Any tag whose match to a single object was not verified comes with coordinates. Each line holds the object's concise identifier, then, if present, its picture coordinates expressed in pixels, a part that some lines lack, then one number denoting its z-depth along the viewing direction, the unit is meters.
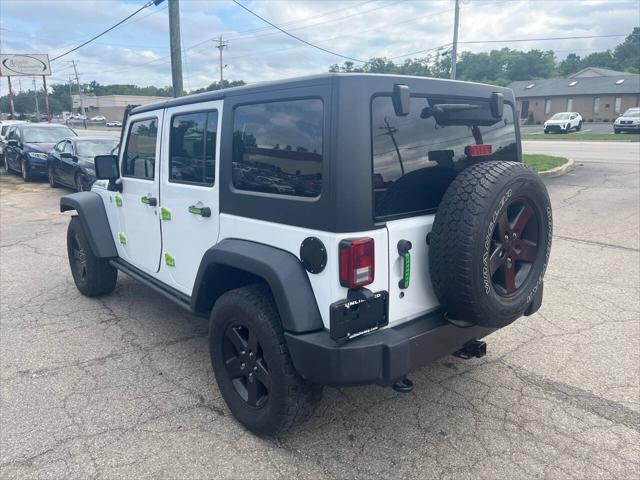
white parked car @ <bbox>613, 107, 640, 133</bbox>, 31.27
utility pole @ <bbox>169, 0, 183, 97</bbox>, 13.41
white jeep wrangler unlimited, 2.33
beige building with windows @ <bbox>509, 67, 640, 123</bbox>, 55.88
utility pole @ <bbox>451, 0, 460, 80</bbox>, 29.52
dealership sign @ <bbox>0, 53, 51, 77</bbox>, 36.94
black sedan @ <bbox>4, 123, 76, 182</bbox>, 14.47
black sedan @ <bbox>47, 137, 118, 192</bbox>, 11.18
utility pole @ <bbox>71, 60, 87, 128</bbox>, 69.08
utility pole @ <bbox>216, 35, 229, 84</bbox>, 50.28
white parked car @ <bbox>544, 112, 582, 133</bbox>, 35.97
